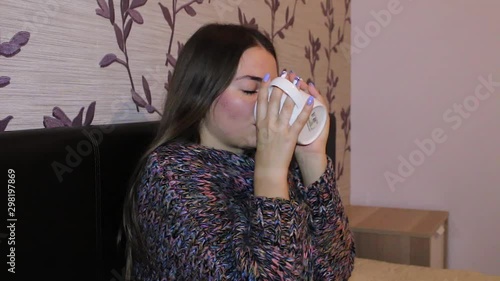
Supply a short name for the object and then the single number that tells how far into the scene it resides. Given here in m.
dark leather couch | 0.78
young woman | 0.85
